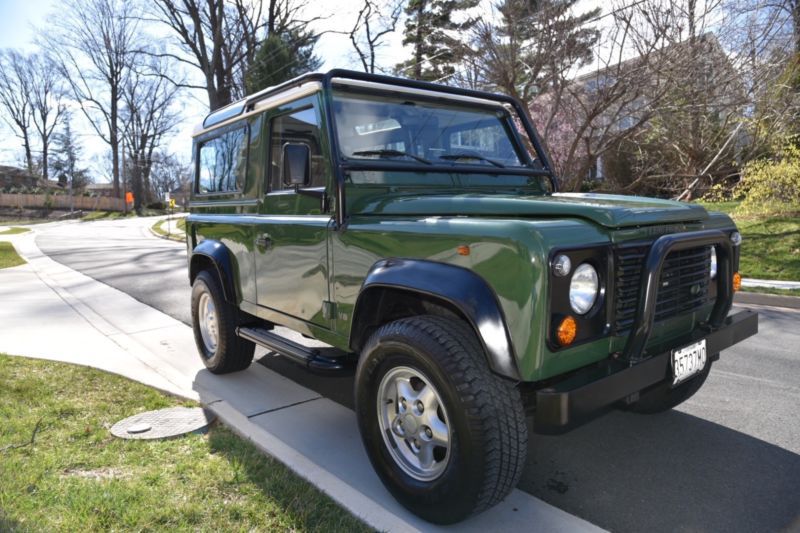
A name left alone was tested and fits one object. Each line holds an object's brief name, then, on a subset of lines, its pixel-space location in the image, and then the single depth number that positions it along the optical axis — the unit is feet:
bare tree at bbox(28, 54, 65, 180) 195.83
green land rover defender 7.09
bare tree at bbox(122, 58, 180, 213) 182.70
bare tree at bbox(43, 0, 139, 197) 119.55
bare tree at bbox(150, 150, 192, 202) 250.41
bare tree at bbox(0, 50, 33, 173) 187.01
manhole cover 11.06
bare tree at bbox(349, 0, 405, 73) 71.52
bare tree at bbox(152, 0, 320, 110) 77.61
